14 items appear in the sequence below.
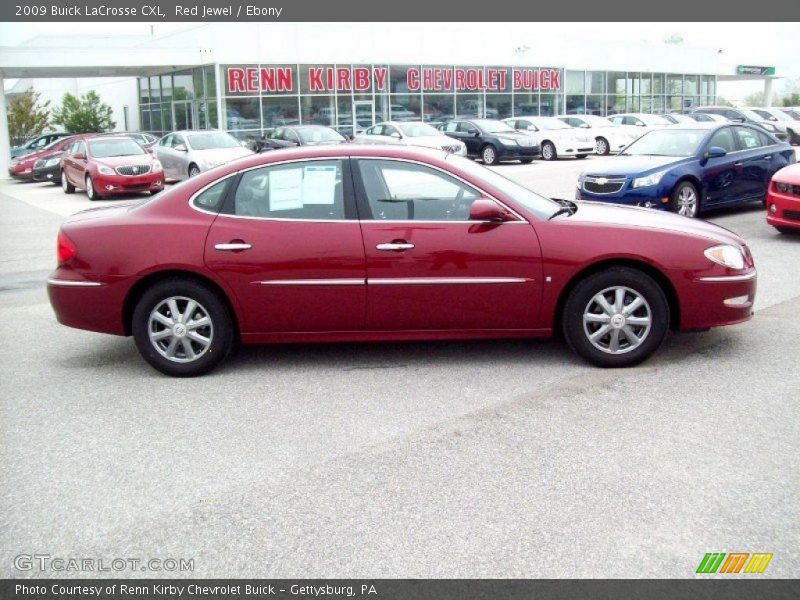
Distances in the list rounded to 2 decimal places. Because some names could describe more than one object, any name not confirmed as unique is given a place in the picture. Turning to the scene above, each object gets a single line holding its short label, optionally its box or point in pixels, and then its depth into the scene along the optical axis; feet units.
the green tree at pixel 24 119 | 168.55
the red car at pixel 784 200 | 37.50
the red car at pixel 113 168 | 69.00
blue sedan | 42.01
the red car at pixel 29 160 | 98.58
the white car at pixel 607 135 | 108.78
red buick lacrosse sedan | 19.89
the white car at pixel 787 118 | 123.85
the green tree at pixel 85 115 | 159.22
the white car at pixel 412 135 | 96.86
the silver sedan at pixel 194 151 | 75.15
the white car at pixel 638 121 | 113.40
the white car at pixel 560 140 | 105.19
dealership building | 121.70
